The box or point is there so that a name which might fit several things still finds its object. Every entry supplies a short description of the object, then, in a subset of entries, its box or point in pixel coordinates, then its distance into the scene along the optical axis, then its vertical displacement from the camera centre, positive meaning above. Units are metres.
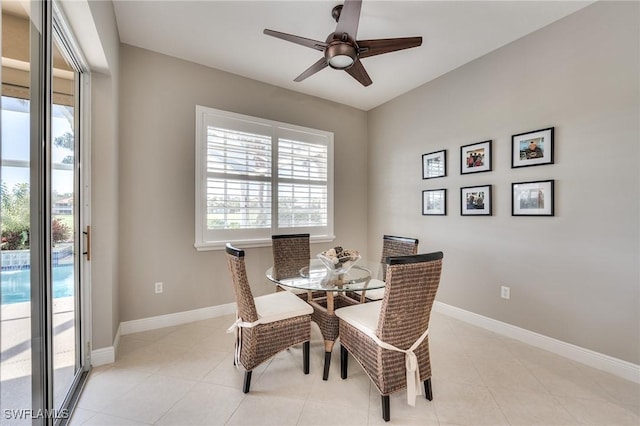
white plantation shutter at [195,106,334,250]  3.07 +0.39
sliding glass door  1.00 -0.02
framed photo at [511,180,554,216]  2.40 +0.11
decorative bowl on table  2.26 -0.41
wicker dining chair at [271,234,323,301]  2.76 -0.46
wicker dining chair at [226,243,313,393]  1.79 -0.81
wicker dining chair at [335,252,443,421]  1.47 -0.73
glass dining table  1.98 -0.57
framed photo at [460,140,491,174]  2.85 +0.58
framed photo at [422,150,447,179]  3.28 +0.58
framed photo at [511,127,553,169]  2.41 +0.58
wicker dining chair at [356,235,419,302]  2.57 -0.40
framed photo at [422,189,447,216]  3.28 +0.11
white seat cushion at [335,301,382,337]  1.71 -0.72
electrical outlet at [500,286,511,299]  2.68 -0.82
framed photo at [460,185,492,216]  2.84 +0.11
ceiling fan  1.79 +1.18
